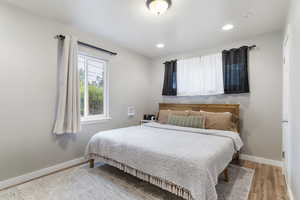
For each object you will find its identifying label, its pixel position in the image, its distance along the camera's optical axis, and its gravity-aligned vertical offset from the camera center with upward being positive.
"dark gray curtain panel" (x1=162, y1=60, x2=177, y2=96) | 4.07 +0.59
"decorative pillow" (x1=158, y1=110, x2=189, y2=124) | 3.40 -0.34
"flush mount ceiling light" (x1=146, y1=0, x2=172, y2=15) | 1.87 +1.23
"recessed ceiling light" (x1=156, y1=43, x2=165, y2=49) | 3.56 +1.35
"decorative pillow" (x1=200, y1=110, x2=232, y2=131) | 2.84 -0.40
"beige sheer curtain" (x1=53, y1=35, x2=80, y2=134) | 2.49 +0.17
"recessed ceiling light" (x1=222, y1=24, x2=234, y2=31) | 2.62 +1.34
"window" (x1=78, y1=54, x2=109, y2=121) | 3.08 +0.27
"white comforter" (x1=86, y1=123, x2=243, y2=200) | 1.50 -0.66
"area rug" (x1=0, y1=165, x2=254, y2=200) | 1.85 -1.21
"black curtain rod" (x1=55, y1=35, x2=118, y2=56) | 2.55 +1.09
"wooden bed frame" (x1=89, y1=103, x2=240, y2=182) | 3.10 -0.18
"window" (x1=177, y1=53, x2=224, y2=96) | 3.42 +0.61
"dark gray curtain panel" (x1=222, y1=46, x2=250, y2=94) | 3.08 +0.65
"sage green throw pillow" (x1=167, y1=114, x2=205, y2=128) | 3.00 -0.44
